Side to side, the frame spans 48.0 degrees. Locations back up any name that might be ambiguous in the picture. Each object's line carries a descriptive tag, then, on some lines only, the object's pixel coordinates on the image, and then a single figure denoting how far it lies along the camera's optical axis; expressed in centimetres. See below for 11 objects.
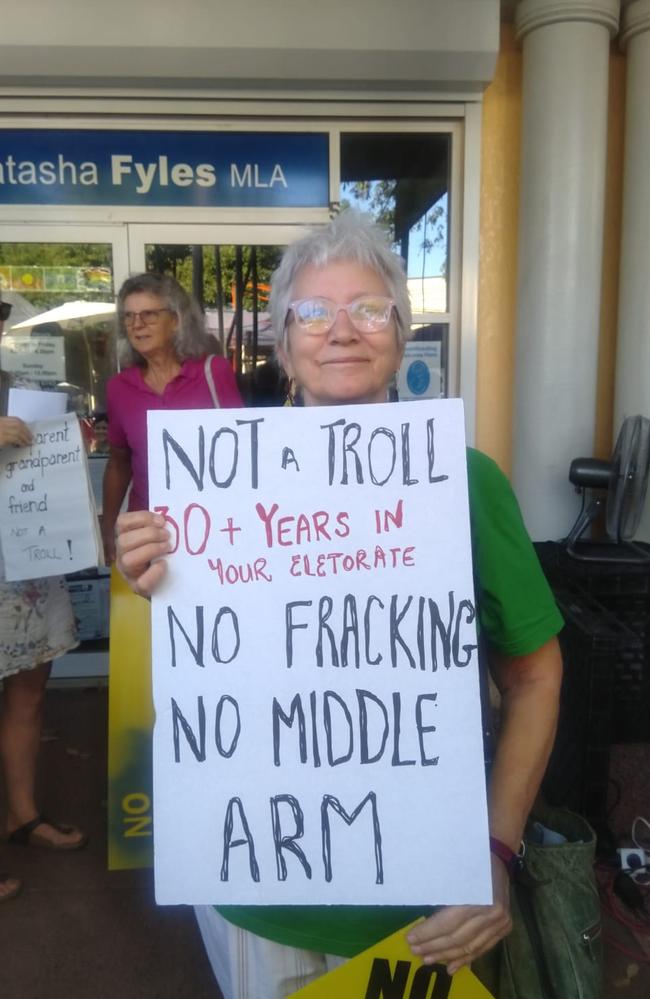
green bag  128
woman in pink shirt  294
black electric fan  340
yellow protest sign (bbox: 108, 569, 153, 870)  250
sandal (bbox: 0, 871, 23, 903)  259
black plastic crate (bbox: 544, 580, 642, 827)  278
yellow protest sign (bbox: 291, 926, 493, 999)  105
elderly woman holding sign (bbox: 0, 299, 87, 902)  253
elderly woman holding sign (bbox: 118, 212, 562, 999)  109
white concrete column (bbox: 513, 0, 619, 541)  371
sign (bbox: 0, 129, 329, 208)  405
